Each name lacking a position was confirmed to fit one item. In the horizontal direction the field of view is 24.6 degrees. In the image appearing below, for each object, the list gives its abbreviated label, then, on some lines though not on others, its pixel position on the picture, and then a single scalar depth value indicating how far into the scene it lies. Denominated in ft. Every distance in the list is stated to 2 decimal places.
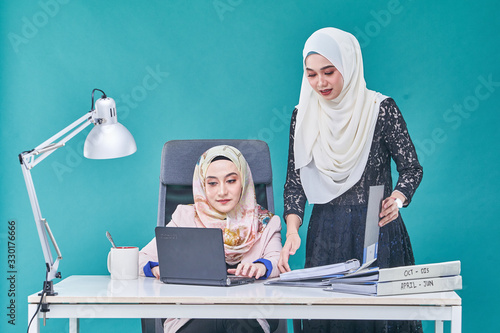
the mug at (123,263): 12.22
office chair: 13.89
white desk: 10.84
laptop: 11.51
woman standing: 12.60
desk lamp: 11.95
